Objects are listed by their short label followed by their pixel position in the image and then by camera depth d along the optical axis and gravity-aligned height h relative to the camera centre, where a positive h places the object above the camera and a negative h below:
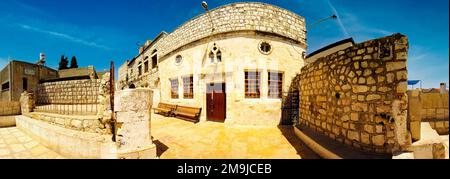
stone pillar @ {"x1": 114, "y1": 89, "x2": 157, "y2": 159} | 3.18 -0.66
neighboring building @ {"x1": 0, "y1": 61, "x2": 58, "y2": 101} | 15.35 +1.65
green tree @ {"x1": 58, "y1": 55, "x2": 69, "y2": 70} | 29.37 +5.76
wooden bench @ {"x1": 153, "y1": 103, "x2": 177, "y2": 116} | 9.36 -1.10
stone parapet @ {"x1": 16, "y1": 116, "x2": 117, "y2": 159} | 3.37 -1.22
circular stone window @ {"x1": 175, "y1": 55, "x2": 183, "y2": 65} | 9.62 +2.05
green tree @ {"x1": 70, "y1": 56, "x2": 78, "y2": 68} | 30.69 +6.18
